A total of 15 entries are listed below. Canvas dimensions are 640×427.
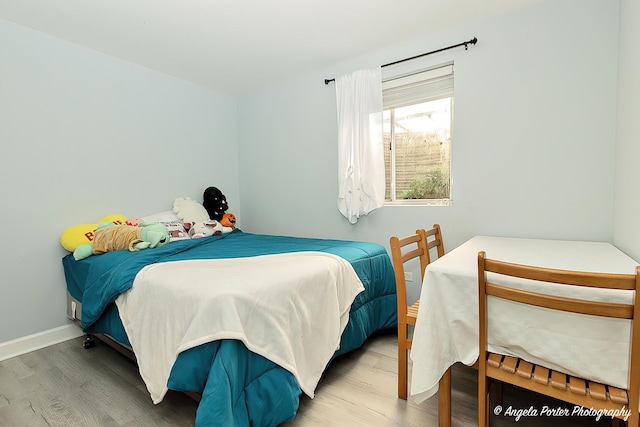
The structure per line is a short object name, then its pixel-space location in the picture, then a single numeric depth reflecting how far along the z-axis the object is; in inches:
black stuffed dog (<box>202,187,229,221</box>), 127.6
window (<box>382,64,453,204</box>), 97.8
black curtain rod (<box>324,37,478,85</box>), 87.4
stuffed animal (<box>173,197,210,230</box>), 116.3
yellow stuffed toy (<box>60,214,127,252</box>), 91.1
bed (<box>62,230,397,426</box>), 46.3
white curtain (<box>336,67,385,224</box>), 103.8
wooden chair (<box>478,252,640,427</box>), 33.6
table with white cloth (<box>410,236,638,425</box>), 36.9
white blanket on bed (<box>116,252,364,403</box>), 48.6
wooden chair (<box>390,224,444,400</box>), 61.4
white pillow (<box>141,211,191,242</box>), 103.9
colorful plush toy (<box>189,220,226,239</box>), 111.6
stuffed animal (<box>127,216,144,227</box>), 100.1
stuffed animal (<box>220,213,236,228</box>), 126.0
